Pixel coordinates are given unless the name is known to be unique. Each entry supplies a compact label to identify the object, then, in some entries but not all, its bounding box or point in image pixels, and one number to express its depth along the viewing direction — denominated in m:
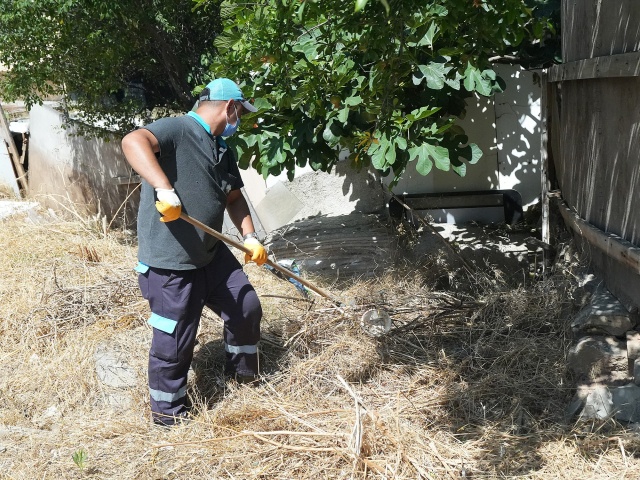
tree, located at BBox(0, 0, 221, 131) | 6.73
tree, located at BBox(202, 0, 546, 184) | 3.11
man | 3.75
